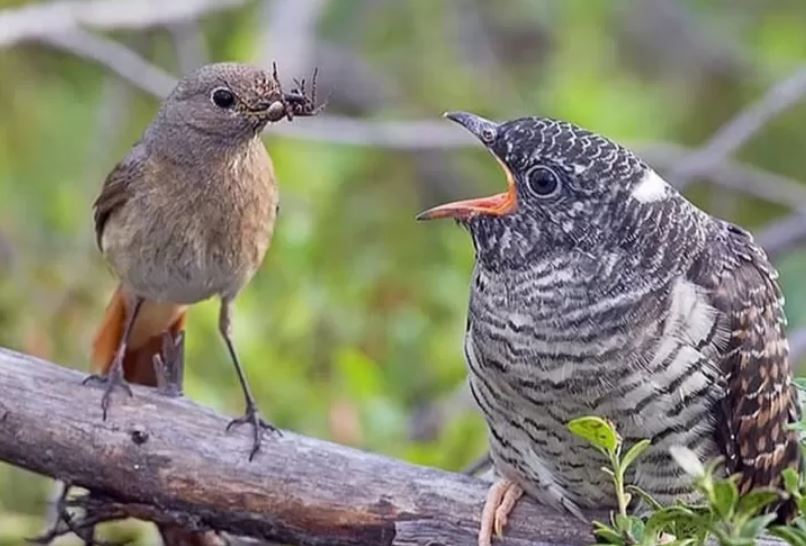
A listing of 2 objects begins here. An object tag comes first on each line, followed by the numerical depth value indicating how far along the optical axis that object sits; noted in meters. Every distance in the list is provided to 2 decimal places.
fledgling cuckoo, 5.23
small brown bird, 5.98
